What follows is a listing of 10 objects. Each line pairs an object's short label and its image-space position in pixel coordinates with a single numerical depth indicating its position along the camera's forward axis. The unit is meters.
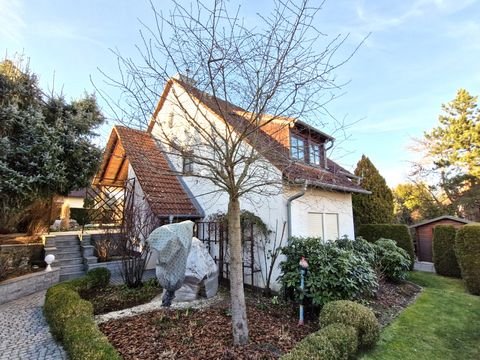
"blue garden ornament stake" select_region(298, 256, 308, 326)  6.19
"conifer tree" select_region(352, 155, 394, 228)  15.09
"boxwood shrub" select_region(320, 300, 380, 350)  5.05
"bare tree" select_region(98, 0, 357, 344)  4.55
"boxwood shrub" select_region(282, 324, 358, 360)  3.90
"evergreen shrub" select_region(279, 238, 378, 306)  6.52
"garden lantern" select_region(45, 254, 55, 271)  9.14
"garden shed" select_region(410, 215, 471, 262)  16.45
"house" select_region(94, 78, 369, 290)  5.27
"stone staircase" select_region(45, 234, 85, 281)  10.26
